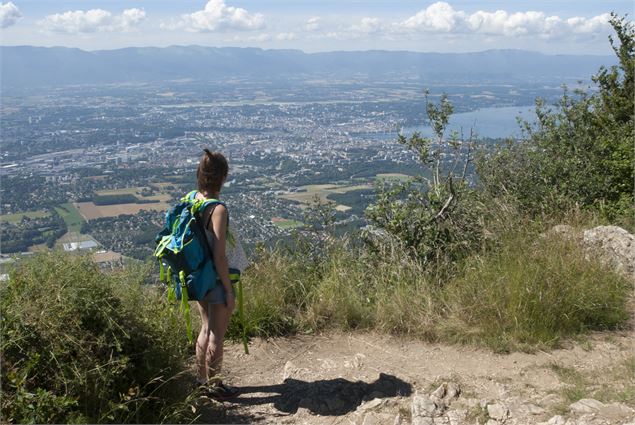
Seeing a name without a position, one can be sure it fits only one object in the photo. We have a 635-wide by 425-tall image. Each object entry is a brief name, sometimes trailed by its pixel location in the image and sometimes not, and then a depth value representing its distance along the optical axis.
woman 3.45
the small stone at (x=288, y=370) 4.03
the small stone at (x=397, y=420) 3.25
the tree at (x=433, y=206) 5.38
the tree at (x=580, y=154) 7.45
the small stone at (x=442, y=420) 3.17
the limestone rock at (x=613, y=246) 5.11
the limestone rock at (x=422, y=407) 3.25
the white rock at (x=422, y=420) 3.16
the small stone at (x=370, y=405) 3.48
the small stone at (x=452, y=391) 3.48
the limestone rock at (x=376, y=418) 3.31
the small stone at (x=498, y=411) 3.16
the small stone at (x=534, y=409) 3.16
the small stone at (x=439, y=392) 3.47
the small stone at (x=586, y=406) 3.08
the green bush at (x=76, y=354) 2.75
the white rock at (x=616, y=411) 2.96
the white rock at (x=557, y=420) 2.99
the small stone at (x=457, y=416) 3.18
